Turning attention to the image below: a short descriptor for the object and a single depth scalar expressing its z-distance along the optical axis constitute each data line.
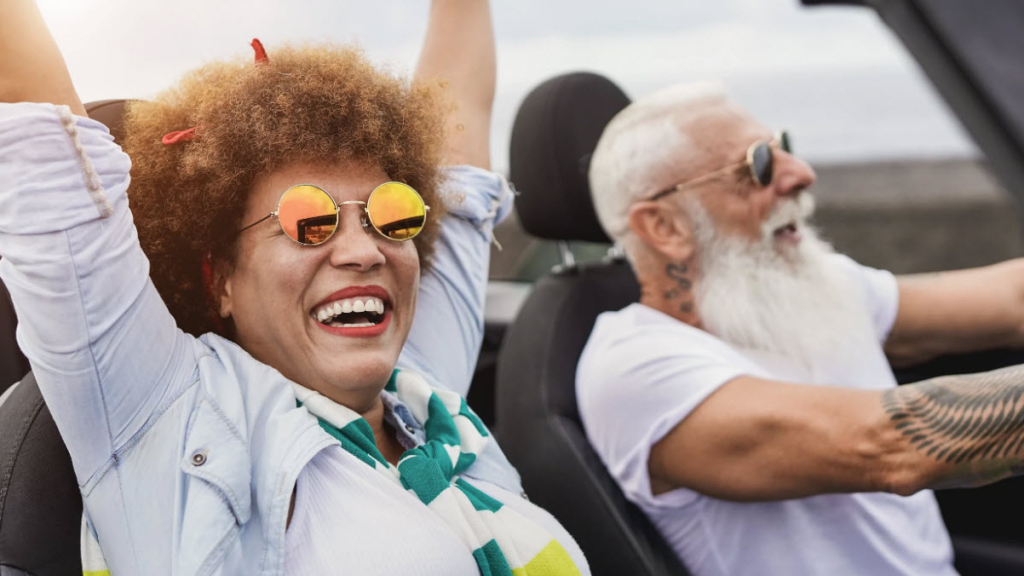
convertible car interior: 0.90
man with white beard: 1.67
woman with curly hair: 1.15
